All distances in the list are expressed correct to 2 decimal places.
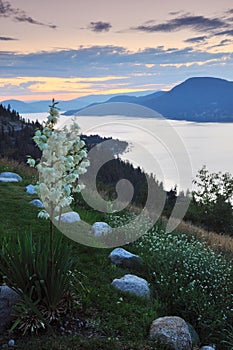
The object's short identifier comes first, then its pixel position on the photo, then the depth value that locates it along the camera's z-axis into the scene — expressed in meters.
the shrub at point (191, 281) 6.54
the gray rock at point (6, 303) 5.01
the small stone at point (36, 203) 10.34
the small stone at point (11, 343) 4.57
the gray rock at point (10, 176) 13.70
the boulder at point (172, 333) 5.11
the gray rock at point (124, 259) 7.70
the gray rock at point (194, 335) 5.79
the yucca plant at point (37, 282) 4.87
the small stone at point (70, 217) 9.45
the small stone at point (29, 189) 11.90
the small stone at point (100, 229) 8.94
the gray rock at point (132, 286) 6.50
